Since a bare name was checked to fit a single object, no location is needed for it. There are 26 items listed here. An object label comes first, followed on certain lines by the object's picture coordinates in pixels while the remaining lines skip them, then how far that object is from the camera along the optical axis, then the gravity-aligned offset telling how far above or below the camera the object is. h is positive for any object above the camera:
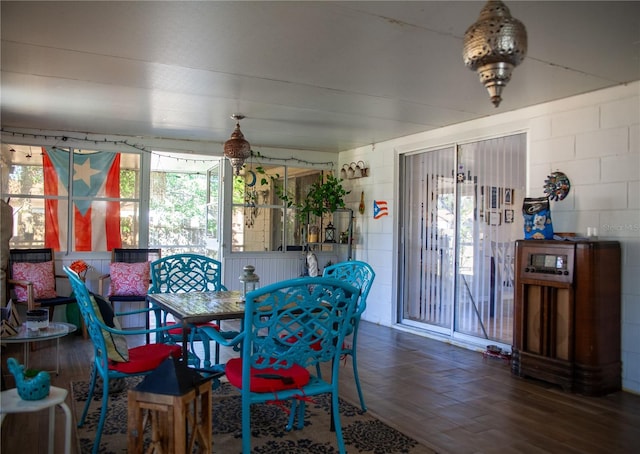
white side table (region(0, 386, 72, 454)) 1.72 -0.64
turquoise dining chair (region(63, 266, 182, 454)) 2.47 -0.65
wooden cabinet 3.53 -0.65
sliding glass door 4.61 -0.09
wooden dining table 2.64 -0.48
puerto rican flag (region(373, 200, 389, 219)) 6.09 +0.23
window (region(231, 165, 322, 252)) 6.55 +0.23
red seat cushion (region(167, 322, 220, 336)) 3.48 -0.75
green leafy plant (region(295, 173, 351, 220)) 6.45 +0.36
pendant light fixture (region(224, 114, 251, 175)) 4.23 +0.66
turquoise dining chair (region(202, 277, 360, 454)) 2.21 -0.55
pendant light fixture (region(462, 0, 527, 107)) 1.71 +0.64
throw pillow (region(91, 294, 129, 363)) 2.53 -0.57
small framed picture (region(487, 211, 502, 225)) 4.68 +0.09
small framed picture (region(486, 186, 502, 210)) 4.69 +0.29
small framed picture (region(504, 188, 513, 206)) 4.58 +0.30
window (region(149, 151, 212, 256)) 7.82 +0.30
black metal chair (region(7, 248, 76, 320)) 4.71 -0.53
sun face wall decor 4.04 +0.35
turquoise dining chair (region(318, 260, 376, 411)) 3.12 -0.38
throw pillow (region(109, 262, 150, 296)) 5.32 -0.58
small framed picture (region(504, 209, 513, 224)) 4.57 +0.11
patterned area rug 2.59 -1.17
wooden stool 1.85 -0.75
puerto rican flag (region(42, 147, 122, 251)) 5.55 +0.27
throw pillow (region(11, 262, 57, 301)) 4.95 -0.53
